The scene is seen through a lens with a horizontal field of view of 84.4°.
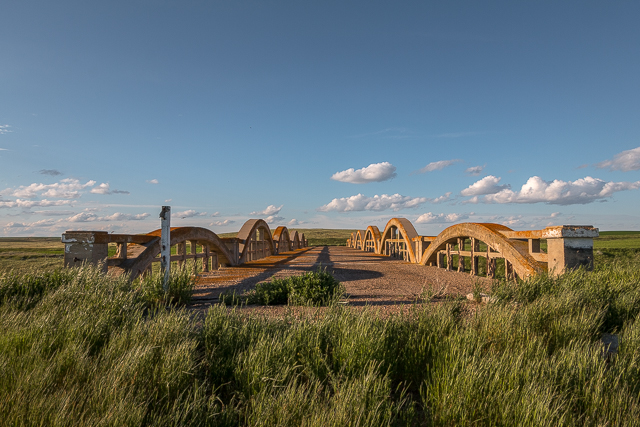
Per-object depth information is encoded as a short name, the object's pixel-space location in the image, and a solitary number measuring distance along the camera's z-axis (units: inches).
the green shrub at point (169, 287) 267.1
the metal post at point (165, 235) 327.0
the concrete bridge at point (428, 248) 300.8
